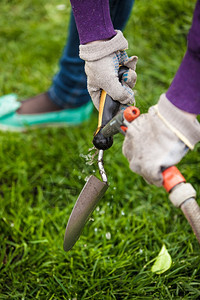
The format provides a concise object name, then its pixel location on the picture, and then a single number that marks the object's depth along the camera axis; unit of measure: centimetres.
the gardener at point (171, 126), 116
